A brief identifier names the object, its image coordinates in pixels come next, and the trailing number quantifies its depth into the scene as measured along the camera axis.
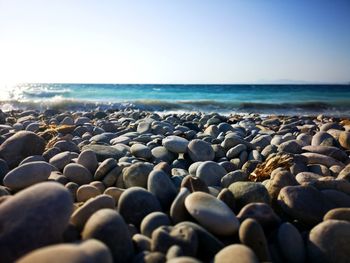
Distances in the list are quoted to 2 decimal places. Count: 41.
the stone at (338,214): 0.36
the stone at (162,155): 0.68
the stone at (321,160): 0.62
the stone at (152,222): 0.33
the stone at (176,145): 0.69
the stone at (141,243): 0.30
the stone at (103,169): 0.52
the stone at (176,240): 0.28
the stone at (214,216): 0.32
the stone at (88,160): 0.55
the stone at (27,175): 0.44
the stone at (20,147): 0.62
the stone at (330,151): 0.65
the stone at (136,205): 0.36
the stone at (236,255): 0.26
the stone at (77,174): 0.51
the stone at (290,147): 0.68
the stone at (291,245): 0.32
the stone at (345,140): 0.75
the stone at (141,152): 0.67
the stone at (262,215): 0.35
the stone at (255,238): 0.30
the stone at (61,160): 0.59
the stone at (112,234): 0.28
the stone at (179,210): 0.35
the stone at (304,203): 0.38
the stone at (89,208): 0.32
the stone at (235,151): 0.70
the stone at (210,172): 0.52
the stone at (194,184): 0.41
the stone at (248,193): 0.40
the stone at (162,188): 0.40
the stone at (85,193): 0.45
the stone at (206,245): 0.30
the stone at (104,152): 0.64
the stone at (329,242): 0.32
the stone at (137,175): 0.47
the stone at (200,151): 0.66
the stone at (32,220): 0.25
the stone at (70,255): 0.19
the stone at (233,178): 0.50
